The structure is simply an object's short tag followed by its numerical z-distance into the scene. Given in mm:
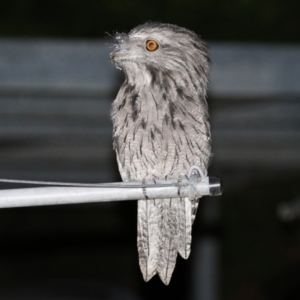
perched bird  5859
